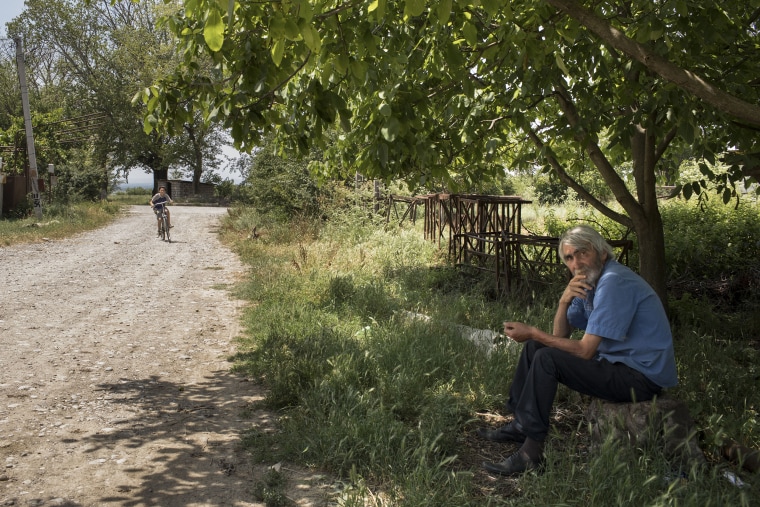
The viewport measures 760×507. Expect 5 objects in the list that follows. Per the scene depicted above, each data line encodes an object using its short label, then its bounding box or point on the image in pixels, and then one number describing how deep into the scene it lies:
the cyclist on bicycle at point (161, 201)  19.41
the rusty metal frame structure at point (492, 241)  8.64
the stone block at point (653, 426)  3.62
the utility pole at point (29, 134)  22.19
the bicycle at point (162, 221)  19.50
